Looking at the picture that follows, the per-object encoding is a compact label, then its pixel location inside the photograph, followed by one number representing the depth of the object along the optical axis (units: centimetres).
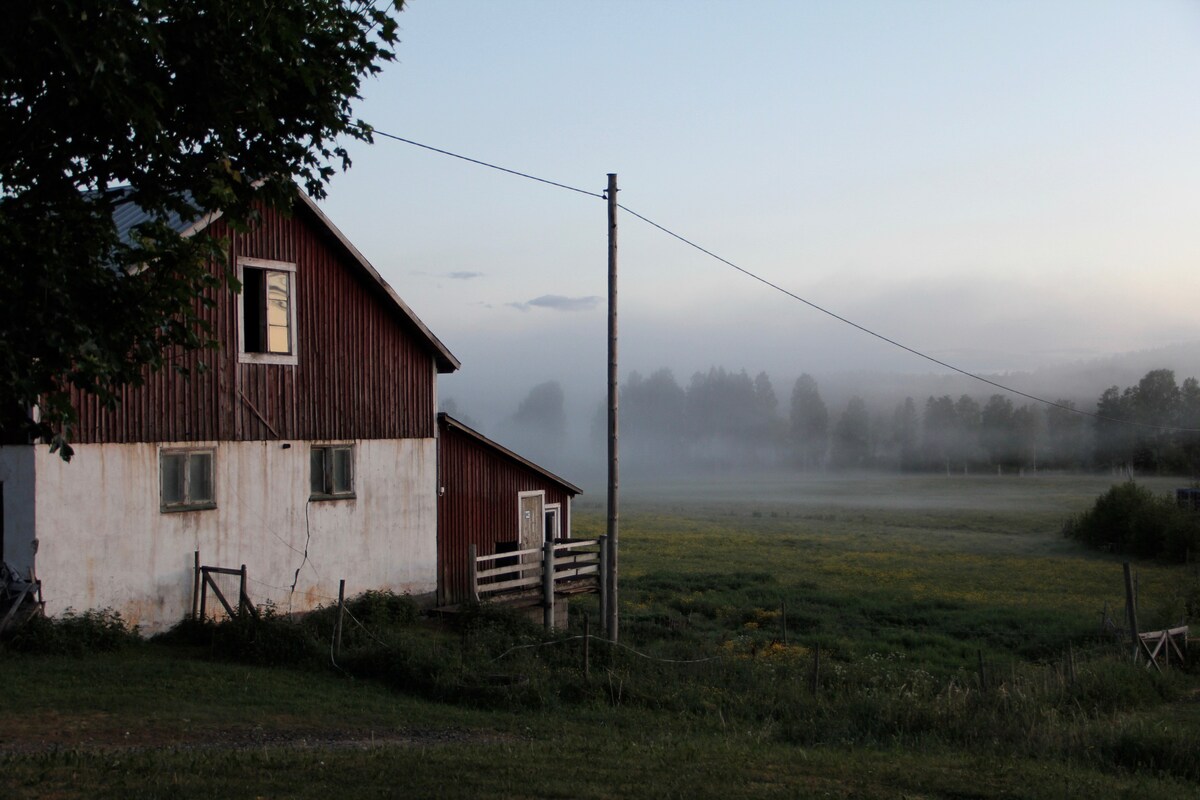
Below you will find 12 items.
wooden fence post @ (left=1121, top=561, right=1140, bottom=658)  2070
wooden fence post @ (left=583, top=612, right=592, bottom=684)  1591
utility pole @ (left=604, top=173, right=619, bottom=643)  1867
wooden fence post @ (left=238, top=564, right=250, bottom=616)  1864
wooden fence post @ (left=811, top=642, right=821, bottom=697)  1641
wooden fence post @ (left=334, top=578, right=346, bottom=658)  1745
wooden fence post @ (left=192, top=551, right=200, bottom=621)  1927
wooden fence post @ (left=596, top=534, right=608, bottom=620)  1964
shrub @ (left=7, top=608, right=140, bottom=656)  1644
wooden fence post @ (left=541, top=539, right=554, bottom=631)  2359
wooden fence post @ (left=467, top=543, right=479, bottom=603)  2256
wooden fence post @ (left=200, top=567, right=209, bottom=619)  1916
